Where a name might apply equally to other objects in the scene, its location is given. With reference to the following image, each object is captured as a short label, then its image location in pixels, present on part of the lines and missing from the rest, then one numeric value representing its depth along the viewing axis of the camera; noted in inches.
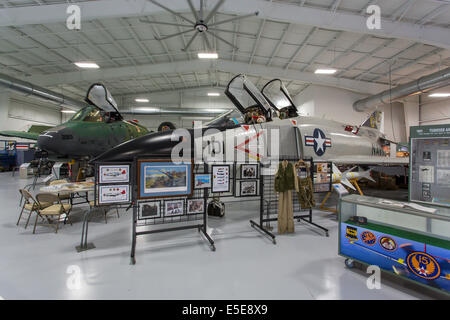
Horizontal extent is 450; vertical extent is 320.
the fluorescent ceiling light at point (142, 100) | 772.4
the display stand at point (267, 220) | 147.1
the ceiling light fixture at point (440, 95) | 501.4
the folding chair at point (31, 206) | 157.8
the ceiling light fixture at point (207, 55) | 354.2
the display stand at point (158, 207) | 119.2
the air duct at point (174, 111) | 732.7
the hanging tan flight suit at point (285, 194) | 149.8
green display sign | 120.2
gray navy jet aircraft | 153.1
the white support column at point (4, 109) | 604.1
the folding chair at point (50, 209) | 150.4
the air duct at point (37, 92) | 428.7
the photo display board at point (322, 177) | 175.3
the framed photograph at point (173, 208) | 131.0
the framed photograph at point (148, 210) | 125.1
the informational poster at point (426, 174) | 137.1
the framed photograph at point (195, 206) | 138.1
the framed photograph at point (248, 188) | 158.1
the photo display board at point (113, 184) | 117.3
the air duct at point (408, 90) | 365.1
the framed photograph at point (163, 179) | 120.7
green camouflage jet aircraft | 246.8
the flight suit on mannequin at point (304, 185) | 158.9
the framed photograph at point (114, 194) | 117.8
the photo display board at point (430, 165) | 129.1
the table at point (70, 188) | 166.6
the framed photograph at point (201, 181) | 138.2
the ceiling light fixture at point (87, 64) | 414.9
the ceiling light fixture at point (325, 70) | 405.8
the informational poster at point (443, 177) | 130.4
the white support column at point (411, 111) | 599.2
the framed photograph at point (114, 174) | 117.6
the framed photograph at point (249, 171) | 156.6
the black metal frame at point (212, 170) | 142.6
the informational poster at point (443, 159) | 130.0
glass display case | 82.0
